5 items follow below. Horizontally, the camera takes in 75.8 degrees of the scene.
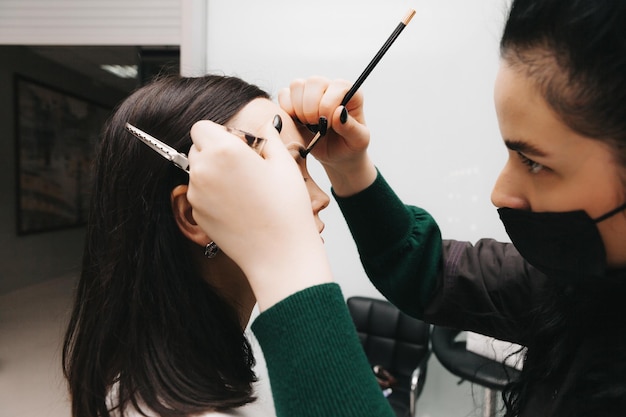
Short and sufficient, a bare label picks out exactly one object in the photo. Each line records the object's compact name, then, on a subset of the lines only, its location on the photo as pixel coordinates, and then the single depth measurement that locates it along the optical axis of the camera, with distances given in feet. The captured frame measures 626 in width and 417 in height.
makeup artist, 1.53
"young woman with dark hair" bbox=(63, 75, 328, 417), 2.41
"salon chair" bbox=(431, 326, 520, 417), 5.35
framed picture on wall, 14.02
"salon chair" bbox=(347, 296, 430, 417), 6.59
